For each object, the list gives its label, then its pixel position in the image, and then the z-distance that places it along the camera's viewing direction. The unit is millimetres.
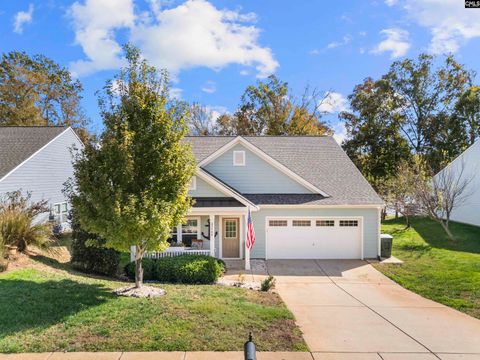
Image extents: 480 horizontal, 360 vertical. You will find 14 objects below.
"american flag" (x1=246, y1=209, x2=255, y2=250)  14693
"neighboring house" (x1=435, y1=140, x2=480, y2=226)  25031
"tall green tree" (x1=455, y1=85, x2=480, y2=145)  37812
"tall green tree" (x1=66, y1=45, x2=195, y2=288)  9297
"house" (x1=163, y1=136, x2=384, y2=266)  17203
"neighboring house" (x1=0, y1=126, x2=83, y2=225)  19938
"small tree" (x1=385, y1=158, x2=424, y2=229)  22714
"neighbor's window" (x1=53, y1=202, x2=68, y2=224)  23562
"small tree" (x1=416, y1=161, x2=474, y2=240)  21422
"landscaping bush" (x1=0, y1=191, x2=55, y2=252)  12114
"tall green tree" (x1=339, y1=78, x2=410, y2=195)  39219
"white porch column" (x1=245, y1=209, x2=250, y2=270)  15780
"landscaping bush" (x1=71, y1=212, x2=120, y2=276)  13305
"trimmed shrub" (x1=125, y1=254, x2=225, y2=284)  12852
